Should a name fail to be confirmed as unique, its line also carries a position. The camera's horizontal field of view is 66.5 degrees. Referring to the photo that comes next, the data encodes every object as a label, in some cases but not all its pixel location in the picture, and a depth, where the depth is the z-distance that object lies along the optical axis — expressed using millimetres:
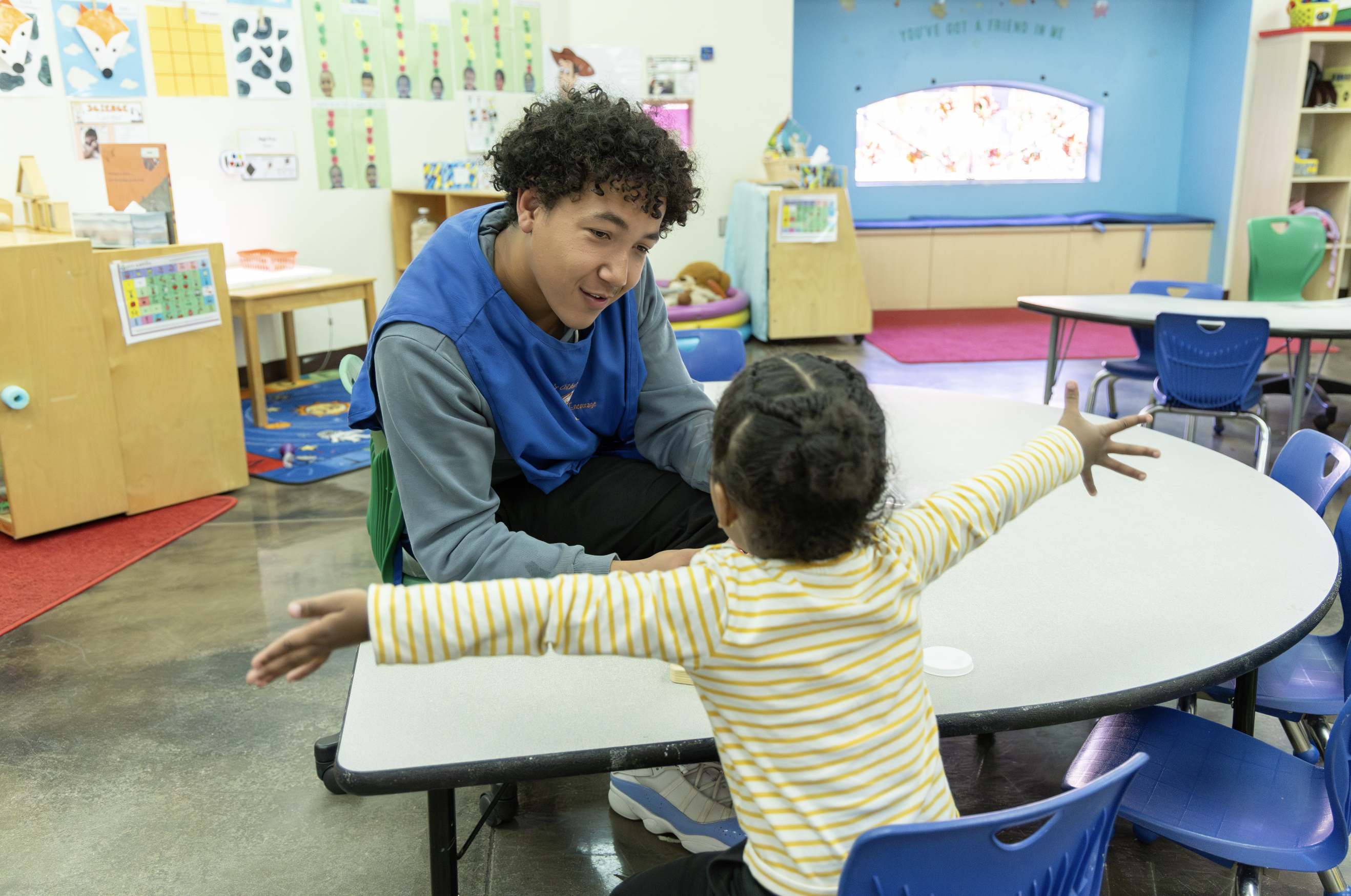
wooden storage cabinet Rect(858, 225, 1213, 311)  7734
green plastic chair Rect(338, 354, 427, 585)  1541
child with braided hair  896
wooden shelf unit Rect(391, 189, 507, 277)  5715
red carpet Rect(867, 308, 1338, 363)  6113
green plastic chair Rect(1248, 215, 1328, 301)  4590
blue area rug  3994
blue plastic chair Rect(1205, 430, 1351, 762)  1570
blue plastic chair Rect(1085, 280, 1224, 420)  3912
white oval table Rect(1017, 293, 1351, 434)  3375
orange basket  4906
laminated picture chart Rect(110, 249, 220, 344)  3312
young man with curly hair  1331
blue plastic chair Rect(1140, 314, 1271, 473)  3316
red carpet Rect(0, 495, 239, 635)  2871
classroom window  8211
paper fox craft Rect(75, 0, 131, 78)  4344
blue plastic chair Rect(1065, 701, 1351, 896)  1208
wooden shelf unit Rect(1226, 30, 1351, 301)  6770
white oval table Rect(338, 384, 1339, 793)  1058
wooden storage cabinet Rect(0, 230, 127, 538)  3051
